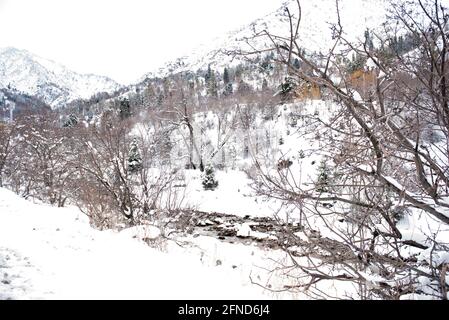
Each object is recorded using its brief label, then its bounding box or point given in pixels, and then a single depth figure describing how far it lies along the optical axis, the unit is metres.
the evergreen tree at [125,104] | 71.49
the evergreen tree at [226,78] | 107.09
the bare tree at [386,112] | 2.78
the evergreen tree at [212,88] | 86.43
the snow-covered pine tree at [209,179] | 26.80
